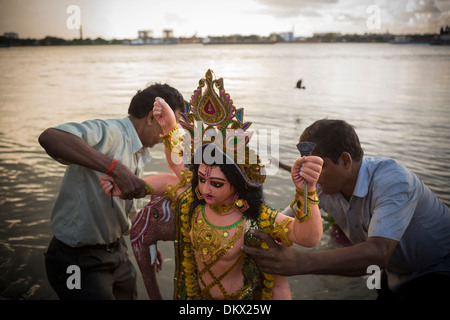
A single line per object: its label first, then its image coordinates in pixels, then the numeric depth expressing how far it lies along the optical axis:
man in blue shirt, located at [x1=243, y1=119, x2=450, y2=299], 2.62
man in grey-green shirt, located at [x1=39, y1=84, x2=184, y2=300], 2.79
